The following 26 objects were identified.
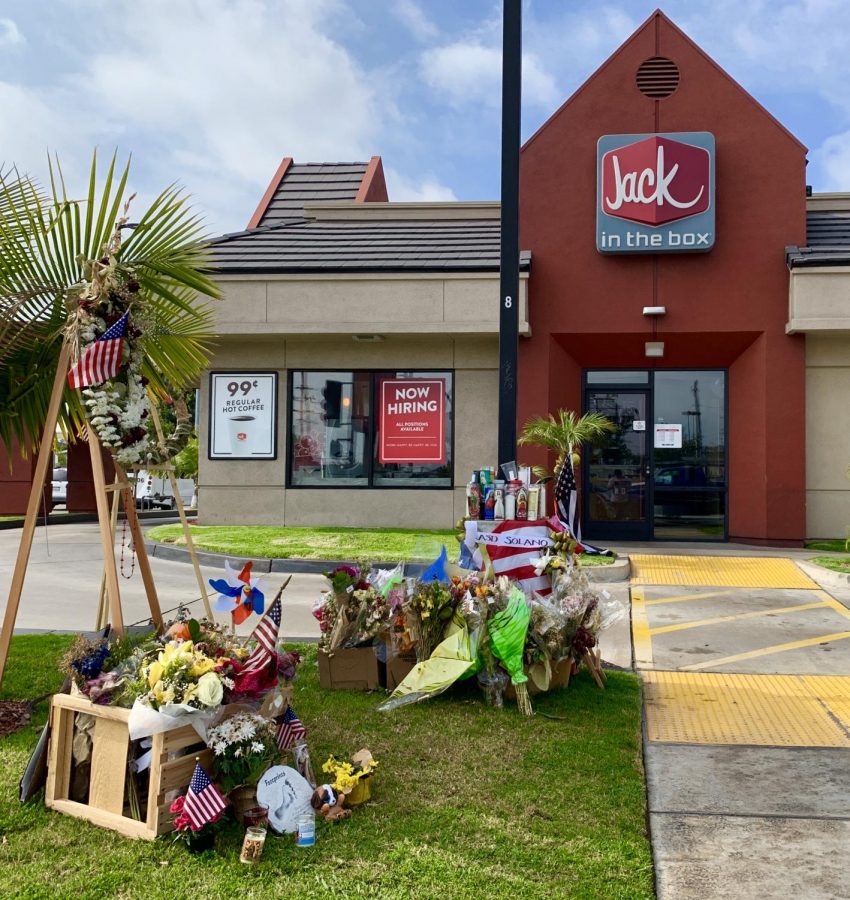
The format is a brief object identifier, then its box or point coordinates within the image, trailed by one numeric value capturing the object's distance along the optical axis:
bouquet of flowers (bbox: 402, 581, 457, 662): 5.64
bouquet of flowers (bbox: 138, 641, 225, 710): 3.70
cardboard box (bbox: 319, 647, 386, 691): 5.96
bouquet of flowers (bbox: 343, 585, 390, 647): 5.97
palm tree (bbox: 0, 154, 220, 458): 5.36
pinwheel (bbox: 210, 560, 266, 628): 4.48
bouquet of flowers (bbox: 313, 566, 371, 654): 6.00
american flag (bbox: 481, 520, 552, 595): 6.80
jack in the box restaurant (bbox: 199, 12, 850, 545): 14.82
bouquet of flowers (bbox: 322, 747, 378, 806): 3.97
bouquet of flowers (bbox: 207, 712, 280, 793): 3.76
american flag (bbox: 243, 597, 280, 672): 3.98
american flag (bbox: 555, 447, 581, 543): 11.92
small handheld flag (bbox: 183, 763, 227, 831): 3.56
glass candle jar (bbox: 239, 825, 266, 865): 3.46
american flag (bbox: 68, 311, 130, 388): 4.73
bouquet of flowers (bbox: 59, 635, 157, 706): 3.96
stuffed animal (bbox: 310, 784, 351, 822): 3.86
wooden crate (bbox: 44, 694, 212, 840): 3.68
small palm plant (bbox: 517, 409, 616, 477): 12.91
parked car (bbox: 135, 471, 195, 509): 29.33
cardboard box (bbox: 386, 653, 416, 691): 5.90
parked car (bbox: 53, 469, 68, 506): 32.41
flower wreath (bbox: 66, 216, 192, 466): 4.83
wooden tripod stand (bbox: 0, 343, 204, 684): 4.69
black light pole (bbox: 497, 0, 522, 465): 8.58
